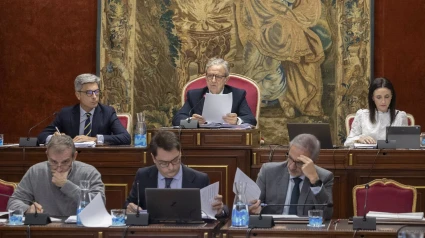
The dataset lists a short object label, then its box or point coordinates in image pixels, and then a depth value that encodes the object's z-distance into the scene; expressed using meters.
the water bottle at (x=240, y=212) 10.89
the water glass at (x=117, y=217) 10.92
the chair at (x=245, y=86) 17.46
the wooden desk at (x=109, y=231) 10.57
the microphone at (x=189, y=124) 15.39
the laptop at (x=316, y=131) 15.01
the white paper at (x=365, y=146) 15.44
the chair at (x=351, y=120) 17.50
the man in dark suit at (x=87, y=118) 16.53
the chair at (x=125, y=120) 17.90
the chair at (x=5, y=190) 12.89
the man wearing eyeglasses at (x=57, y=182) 12.25
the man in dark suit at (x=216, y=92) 16.62
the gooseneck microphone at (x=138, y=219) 10.90
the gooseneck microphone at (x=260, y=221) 10.70
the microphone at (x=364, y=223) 10.54
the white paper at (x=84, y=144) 15.57
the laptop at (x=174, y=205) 11.02
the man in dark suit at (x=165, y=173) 12.12
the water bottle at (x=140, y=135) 15.69
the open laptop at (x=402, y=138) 15.15
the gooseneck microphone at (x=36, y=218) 11.09
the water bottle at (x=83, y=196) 11.26
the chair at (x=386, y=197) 12.46
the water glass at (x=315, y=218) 10.82
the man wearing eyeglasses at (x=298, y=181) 11.96
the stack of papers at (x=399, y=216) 11.17
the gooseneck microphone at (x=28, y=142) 15.82
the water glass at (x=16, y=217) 11.15
